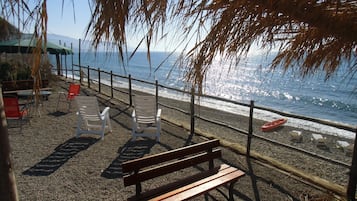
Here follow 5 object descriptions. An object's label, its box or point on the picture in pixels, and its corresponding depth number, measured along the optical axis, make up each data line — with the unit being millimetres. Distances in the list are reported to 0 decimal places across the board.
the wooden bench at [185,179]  2307
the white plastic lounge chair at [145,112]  5195
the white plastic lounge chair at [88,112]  5156
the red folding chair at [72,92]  7709
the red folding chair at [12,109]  5688
